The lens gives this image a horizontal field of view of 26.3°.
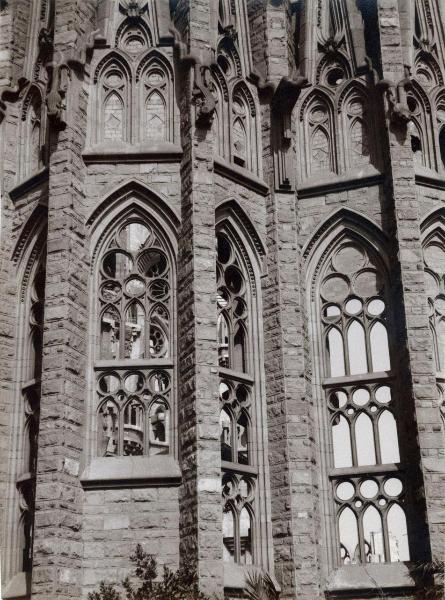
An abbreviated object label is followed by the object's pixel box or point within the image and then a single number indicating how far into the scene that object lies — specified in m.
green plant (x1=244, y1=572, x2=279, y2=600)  13.44
